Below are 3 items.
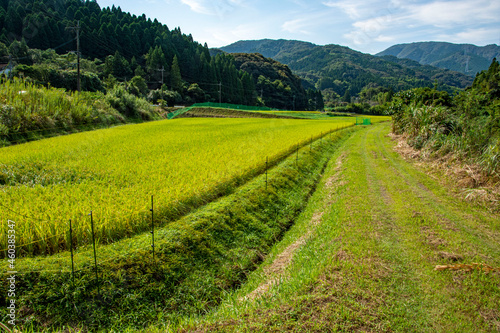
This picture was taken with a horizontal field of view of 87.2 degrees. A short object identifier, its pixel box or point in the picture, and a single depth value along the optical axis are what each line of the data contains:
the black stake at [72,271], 3.74
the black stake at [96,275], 3.85
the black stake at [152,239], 4.54
